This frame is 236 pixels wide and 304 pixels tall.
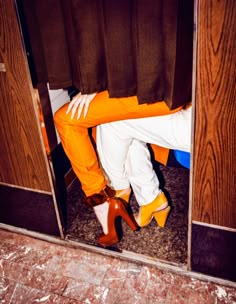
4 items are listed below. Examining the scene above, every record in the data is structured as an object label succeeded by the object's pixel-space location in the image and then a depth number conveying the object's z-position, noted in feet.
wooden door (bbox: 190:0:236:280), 3.99
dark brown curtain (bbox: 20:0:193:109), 4.46
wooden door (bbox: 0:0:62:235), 5.08
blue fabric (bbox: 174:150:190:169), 6.26
